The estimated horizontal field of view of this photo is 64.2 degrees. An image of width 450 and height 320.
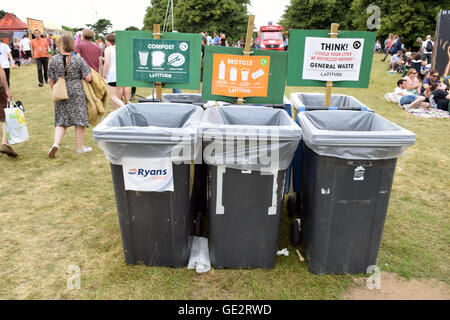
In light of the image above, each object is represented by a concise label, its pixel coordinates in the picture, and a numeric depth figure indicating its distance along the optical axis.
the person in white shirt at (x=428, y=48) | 15.04
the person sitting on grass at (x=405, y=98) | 9.28
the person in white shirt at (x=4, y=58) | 8.04
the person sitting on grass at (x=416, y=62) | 13.21
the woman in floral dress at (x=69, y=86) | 4.95
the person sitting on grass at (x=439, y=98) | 8.91
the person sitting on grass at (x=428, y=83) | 9.21
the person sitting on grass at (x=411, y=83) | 10.46
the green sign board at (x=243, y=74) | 3.88
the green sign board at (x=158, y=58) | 3.74
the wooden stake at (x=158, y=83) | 3.73
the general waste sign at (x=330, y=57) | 3.86
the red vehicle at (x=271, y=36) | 24.81
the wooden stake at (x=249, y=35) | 3.75
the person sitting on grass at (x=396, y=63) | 16.44
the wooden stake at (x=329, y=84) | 3.82
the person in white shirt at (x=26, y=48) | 18.82
